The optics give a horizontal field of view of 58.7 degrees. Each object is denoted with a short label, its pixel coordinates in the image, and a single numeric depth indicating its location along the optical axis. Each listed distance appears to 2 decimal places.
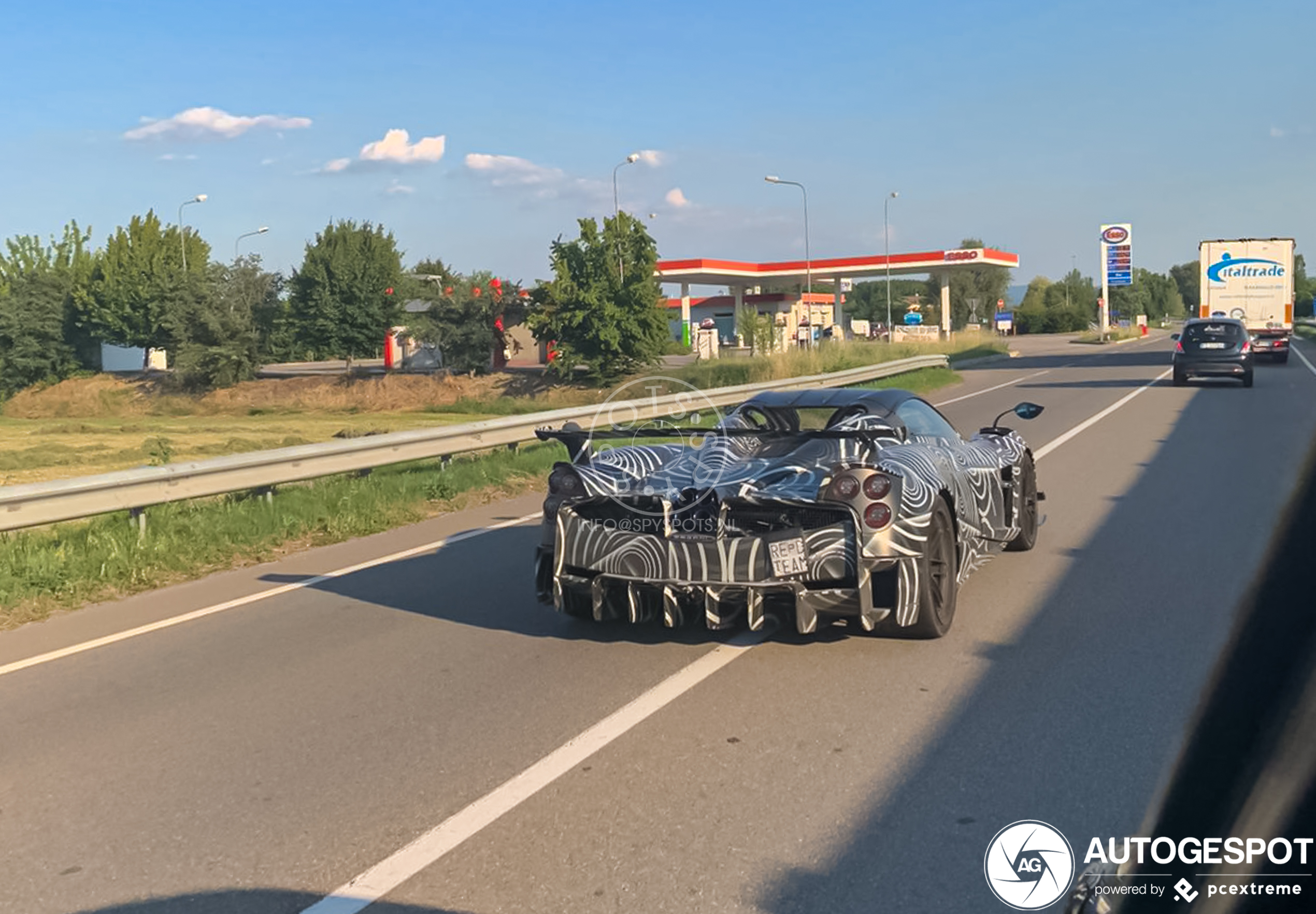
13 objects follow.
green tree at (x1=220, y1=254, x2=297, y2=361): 54.28
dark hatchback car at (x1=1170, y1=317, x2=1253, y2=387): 26.09
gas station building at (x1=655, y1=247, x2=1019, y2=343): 65.69
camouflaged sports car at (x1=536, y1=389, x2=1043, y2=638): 5.77
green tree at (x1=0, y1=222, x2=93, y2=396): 60.75
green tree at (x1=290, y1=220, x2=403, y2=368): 54.38
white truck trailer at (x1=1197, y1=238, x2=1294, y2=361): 35.25
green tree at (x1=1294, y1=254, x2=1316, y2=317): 146.25
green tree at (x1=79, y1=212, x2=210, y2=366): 58.50
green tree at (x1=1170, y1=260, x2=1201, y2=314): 182.00
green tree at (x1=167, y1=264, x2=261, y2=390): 50.91
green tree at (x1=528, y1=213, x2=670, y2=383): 42.81
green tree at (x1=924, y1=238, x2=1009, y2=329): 119.38
